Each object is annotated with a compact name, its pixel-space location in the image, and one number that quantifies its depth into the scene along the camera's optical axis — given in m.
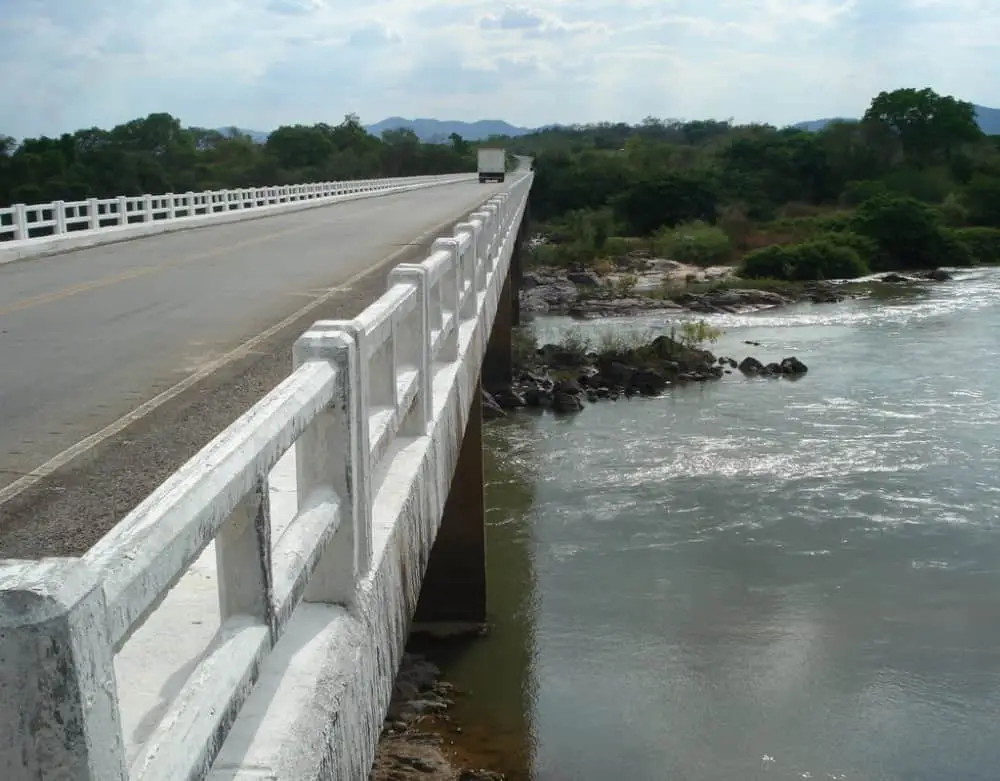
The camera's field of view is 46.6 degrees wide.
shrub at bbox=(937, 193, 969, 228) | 69.19
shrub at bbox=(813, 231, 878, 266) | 56.59
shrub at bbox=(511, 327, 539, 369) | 31.57
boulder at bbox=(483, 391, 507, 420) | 26.33
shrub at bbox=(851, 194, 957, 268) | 57.69
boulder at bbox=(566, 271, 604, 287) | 51.05
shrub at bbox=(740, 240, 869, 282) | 52.50
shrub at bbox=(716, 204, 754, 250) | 63.31
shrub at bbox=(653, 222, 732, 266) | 59.72
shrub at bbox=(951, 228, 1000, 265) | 60.34
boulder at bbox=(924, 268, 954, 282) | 52.50
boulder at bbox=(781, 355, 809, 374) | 29.92
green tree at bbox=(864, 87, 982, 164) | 91.69
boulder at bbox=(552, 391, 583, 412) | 26.61
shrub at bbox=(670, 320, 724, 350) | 34.38
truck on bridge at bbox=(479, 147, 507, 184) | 66.44
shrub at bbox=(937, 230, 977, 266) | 57.62
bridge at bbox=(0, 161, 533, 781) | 1.81
